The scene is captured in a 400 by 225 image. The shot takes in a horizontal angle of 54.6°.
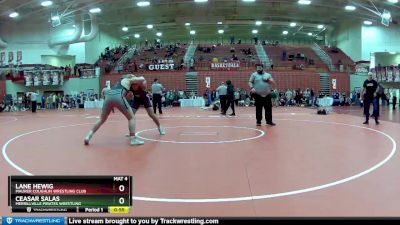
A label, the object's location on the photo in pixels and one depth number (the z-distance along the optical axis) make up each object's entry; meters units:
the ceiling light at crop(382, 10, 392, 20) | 28.91
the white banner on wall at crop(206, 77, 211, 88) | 33.16
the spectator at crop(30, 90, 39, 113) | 25.47
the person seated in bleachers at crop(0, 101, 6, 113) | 30.02
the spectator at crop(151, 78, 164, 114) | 16.47
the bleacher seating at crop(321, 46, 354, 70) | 38.52
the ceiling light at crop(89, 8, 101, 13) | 33.69
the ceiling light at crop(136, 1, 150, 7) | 32.16
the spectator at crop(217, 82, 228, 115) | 17.73
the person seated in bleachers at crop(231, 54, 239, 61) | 36.66
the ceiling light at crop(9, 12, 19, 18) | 33.41
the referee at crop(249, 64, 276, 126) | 11.10
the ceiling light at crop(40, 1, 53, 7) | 30.16
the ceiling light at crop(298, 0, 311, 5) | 31.67
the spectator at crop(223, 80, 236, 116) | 17.19
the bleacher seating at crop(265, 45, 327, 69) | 36.75
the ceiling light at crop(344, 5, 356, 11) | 33.20
